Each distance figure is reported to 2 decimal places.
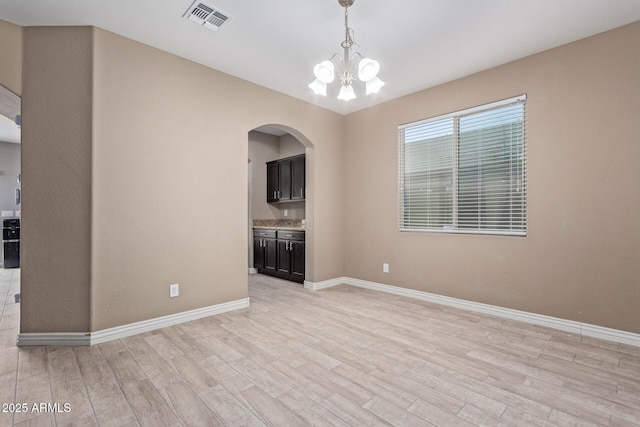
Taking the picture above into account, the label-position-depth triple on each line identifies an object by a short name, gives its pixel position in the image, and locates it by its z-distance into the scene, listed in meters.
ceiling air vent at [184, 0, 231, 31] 2.43
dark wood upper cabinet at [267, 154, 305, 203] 5.42
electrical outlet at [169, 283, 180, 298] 3.12
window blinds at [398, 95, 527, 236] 3.33
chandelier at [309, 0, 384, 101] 2.35
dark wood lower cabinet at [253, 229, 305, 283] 4.93
